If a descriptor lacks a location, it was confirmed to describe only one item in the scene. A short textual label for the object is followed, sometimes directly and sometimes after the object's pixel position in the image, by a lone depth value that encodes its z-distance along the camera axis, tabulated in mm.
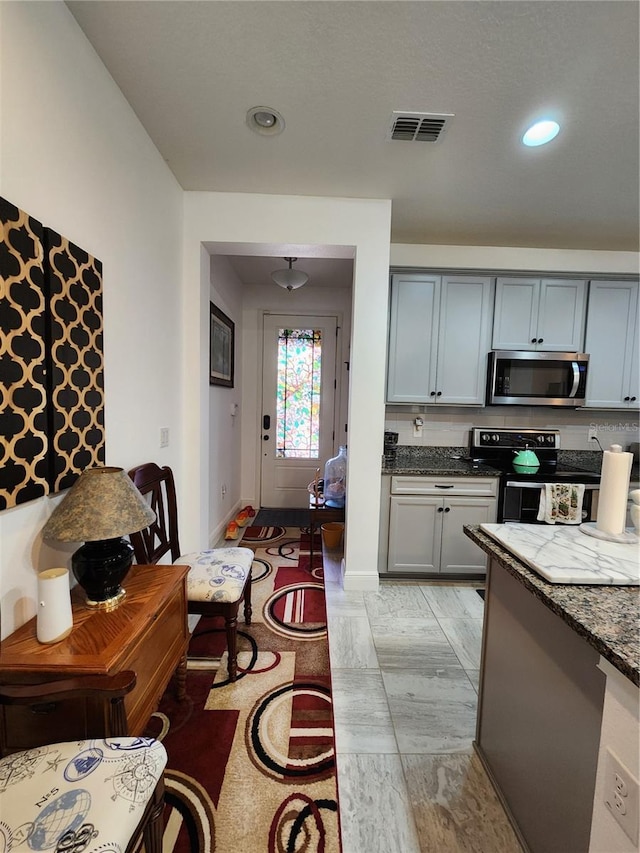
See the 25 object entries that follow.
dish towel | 1356
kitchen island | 750
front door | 4297
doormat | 3977
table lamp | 1094
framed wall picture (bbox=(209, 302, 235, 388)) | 3117
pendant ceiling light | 3117
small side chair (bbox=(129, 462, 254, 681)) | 1731
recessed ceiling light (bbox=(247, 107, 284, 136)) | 1662
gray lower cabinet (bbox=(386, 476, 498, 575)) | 2723
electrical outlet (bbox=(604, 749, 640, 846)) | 690
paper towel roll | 1142
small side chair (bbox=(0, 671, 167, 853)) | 739
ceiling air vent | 1652
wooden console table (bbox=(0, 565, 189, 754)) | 945
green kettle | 2818
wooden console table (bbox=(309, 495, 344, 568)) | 3004
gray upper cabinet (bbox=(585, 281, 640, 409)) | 2971
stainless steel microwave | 2928
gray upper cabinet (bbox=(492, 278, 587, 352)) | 2961
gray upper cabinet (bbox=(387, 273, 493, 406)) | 2934
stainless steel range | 2686
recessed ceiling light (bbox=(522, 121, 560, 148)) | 1700
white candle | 998
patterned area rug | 1171
